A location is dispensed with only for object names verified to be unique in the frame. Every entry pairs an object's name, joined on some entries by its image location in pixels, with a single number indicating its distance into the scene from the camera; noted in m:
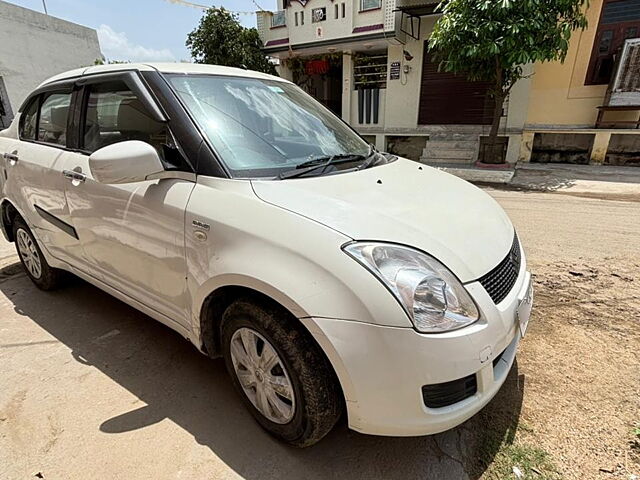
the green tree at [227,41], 11.61
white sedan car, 1.36
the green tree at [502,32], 6.86
